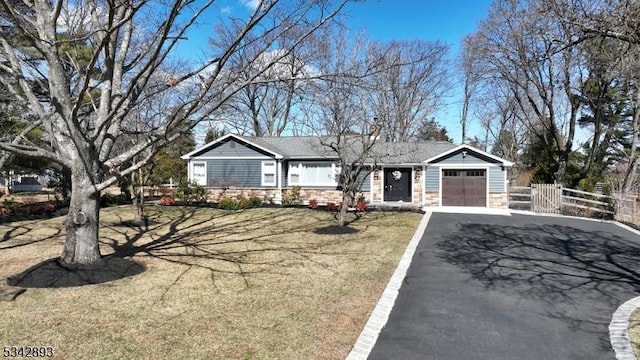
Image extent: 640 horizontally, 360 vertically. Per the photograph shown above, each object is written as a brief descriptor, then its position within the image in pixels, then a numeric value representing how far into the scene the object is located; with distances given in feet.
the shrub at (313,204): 68.18
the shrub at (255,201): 68.00
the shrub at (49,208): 57.26
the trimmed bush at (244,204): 65.95
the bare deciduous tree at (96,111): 22.17
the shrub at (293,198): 71.72
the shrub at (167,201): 70.44
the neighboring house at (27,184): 130.21
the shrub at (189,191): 71.46
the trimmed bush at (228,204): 65.41
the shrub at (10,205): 54.50
